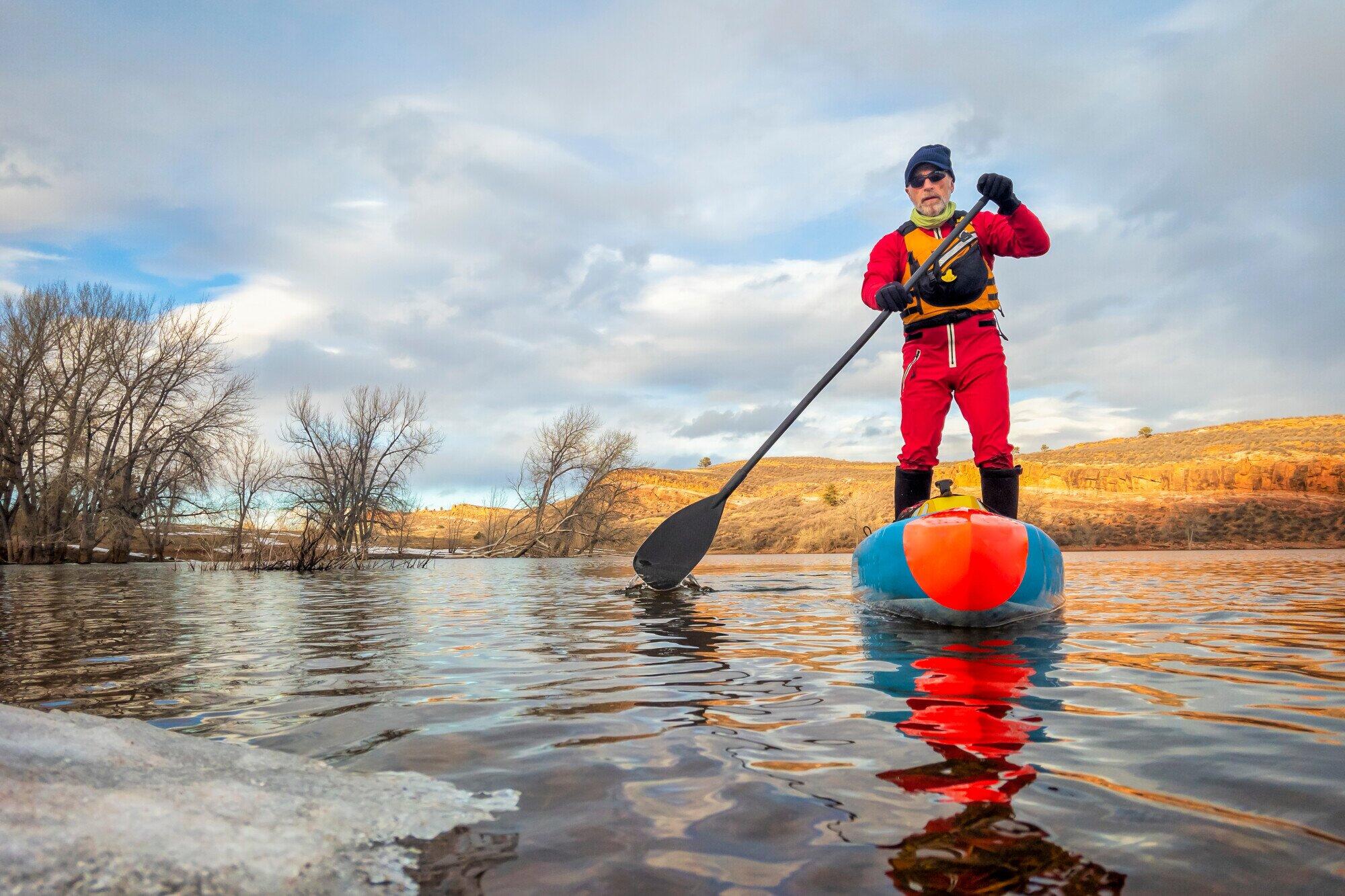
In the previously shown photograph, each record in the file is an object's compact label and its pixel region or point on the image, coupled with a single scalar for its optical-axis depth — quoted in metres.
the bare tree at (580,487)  31.69
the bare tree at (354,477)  25.52
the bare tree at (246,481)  24.80
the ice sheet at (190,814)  1.00
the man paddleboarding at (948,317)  5.19
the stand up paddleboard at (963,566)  4.02
